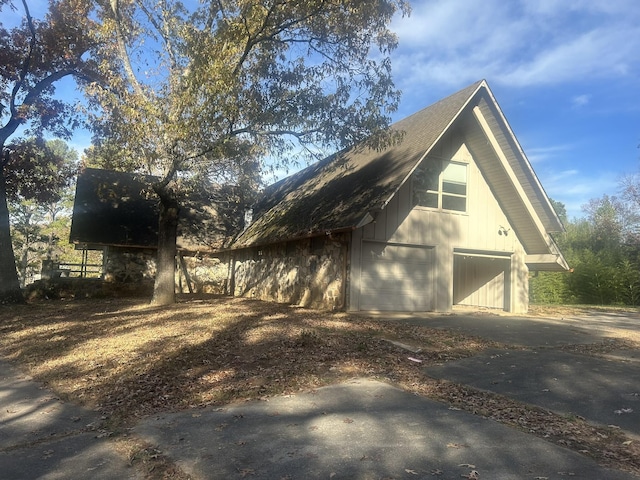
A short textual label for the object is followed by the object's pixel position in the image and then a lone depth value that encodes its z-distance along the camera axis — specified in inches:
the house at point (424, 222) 565.3
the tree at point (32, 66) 662.5
